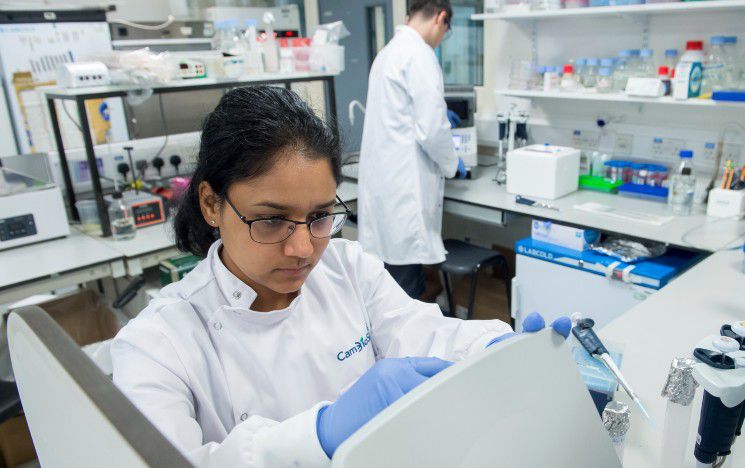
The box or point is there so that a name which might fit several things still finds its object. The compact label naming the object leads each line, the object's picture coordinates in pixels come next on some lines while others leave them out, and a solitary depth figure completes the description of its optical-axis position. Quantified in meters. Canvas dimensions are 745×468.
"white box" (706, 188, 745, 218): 2.17
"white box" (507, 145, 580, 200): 2.55
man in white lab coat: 2.43
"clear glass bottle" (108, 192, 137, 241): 2.31
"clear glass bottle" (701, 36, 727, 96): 2.33
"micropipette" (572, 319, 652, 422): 0.99
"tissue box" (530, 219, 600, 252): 2.26
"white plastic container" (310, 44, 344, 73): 2.85
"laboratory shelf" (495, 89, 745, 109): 2.22
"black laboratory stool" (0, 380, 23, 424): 1.63
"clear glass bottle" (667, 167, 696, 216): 2.34
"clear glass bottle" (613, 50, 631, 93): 2.61
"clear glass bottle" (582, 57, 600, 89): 2.70
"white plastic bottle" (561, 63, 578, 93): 2.71
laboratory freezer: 2.06
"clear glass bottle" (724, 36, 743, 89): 2.36
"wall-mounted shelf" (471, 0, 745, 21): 2.12
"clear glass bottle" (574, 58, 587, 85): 2.67
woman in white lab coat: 0.84
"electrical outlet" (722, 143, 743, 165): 2.43
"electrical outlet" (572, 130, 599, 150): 2.92
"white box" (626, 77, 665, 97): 2.31
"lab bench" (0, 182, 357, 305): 1.94
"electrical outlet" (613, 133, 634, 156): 2.78
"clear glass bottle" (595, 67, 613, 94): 2.59
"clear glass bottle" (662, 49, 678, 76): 2.39
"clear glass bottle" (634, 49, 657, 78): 2.56
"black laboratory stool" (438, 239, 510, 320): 2.53
